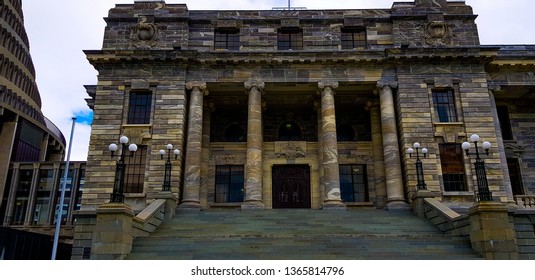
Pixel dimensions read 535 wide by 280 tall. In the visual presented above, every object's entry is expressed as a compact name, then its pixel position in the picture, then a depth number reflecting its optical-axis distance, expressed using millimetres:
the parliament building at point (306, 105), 23594
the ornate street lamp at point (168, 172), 21612
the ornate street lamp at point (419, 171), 21062
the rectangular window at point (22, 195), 56188
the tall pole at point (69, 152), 22761
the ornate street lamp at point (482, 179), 15445
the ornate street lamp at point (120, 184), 15547
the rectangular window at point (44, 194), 57000
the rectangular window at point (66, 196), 57281
